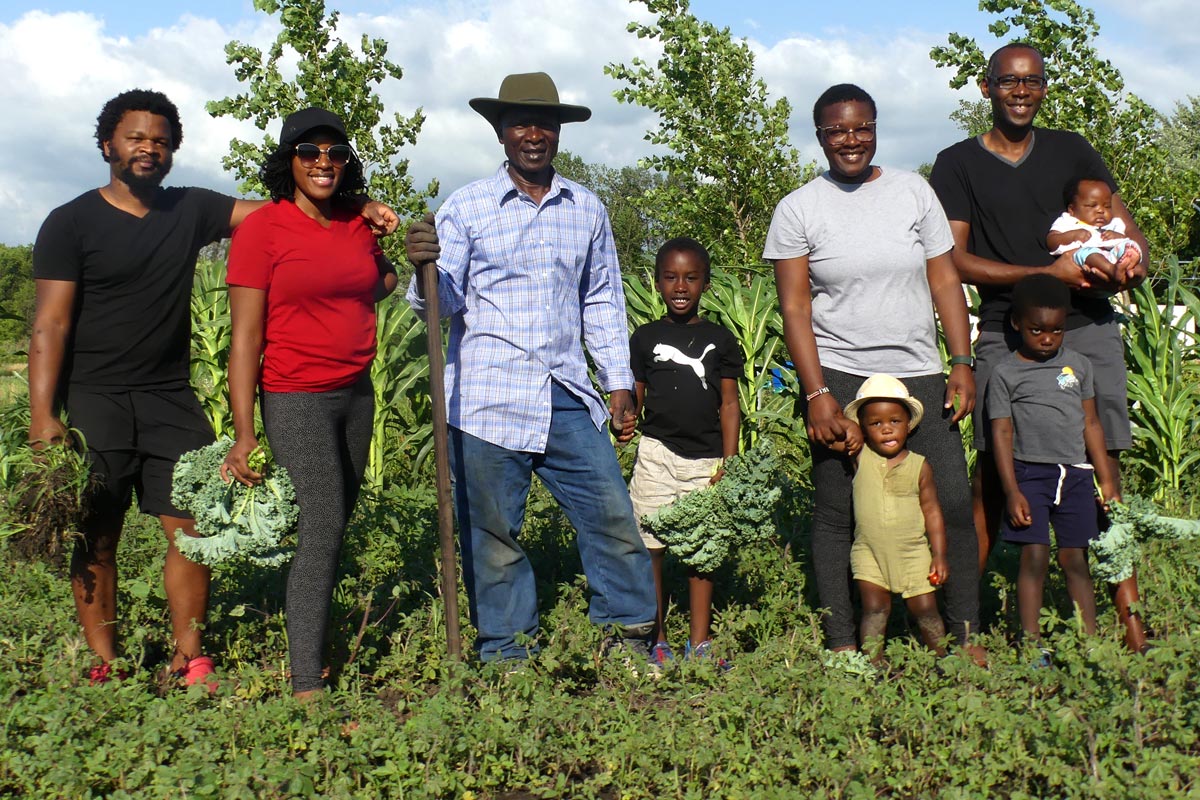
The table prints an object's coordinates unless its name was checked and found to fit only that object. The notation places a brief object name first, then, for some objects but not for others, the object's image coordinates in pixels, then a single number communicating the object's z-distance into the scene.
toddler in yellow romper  4.29
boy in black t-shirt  4.93
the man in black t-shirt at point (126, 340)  4.21
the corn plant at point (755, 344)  6.70
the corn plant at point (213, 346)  7.21
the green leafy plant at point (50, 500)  4.10
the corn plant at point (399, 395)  7.45
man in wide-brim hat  4.27
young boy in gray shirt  4.43
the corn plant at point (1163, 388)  6.72
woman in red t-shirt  3.96
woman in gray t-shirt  4.23
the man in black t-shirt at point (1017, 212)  4.47
